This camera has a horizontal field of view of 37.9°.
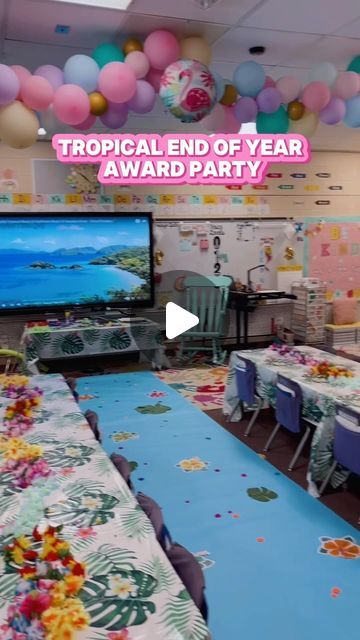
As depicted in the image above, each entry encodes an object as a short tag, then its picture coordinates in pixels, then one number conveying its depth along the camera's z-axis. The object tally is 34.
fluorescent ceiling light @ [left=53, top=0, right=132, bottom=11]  3.10
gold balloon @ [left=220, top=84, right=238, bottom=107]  4.07
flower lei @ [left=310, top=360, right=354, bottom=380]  3.58
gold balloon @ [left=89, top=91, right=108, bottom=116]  3.76
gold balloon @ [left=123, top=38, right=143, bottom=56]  3.63
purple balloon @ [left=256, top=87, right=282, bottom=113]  4.02
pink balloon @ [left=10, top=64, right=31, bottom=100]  3.61
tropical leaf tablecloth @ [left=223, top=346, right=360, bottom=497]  3.15
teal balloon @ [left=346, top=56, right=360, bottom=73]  4.13
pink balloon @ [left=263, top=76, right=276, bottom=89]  4.09
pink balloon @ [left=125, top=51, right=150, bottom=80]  3.61
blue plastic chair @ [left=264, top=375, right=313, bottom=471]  3.42
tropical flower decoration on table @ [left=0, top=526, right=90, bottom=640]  1.25
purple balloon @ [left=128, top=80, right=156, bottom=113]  3.79
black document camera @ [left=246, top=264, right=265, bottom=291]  7.29
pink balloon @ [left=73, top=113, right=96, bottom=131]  3.90
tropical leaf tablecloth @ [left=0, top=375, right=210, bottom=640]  1.29
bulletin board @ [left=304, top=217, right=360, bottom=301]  7.60
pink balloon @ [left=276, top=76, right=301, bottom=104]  4.07
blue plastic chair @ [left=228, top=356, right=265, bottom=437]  4.09
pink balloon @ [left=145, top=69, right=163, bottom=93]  3.79
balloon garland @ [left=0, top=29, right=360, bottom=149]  3.57
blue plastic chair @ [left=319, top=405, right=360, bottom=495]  2.79
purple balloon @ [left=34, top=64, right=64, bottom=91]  3.69
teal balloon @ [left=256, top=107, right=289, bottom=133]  4.18
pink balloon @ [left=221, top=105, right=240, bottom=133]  4.22
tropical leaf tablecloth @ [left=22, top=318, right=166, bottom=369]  5.75
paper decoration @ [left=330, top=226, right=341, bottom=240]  7.66
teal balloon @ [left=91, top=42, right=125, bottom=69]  3.64
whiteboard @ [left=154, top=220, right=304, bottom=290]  6.90
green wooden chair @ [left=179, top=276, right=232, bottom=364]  6.58
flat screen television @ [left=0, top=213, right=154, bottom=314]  6.10
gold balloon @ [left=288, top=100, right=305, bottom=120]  4.20
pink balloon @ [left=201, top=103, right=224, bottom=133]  4.16
